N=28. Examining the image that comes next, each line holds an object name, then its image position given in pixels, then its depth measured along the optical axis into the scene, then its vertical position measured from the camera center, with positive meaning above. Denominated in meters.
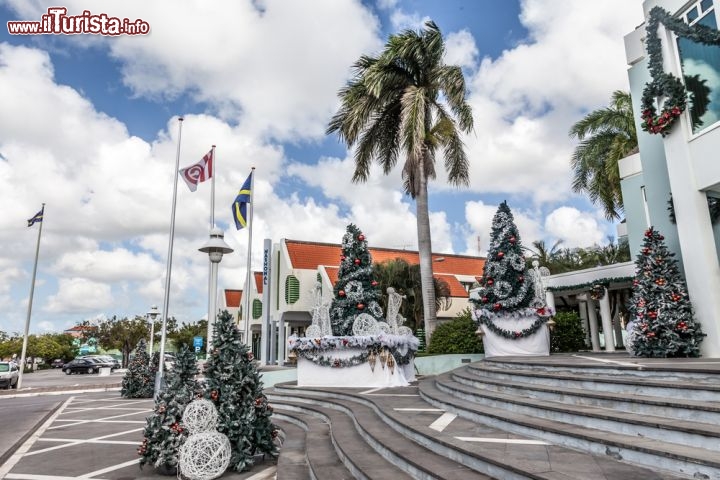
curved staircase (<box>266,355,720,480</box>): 3.76 -1.07
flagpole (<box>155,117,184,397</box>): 13.51 +1.84
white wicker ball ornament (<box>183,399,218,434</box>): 6.05 -1.02
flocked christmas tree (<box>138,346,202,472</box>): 6.23 -1.06
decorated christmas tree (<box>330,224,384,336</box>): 14.65 +1.50
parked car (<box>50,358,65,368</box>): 57.09 -2.51
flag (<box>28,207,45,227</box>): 23.21 +6.29
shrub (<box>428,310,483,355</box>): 14.86 -0.18
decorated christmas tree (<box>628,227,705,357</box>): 8.30 +0.34
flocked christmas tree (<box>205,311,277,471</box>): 6.30 -0.83
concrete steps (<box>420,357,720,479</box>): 3.73 -0.88
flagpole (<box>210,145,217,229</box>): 13.02 +4.18
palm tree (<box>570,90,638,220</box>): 19.42 +7.92
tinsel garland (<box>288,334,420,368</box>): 11.84 -0.27
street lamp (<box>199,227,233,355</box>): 8.33 +1.58
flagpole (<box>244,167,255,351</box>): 19.89 +4.95
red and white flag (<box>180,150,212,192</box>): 14.62 +5.38
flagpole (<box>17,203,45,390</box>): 23.32 +2.13
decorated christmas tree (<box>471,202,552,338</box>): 12.27 +1.24
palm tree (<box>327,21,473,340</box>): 15.98 +8.05
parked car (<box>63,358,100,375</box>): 39.69 -2.03
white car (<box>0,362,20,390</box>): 23.62 -1.65
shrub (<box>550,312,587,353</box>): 14.69 -0.12
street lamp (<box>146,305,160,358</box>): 19.88 +1.19
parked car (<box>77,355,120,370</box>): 40.37 -1.84
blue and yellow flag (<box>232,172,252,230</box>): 20.16 +5.96
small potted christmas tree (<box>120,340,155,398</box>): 17.50 -1.48
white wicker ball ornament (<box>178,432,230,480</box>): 5.69 -1.47
